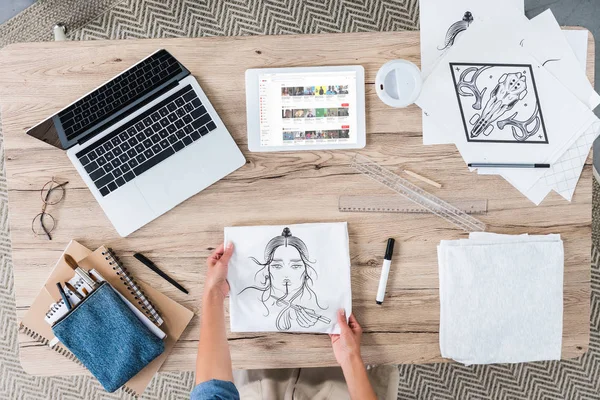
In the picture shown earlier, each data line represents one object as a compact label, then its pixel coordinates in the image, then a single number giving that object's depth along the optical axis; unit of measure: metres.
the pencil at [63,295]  0.92
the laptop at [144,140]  0.92
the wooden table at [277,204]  0.93
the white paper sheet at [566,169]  0.94
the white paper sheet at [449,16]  0.94
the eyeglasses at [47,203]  0.95
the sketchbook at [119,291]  0.95
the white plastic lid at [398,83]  0.91
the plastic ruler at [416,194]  0.95
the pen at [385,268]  0.95
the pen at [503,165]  0.94
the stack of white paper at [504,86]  0.93
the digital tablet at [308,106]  0.93
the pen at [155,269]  0.95
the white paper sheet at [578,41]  0.94
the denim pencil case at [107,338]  0.91
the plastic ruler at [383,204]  0.95
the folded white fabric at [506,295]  0.94
